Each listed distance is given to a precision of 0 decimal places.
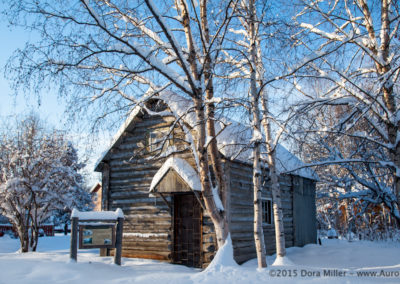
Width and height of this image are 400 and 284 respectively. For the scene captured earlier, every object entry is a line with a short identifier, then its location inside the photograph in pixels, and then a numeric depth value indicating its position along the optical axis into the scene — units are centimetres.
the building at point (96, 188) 5498
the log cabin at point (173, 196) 1125
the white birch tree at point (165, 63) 738
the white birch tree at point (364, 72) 830
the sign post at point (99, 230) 937
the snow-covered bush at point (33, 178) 1664
